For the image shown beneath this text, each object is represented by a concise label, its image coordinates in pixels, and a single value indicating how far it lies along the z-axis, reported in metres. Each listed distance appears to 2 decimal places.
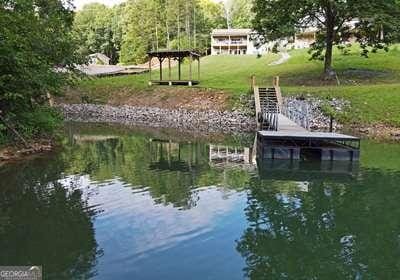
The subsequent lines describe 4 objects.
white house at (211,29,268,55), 97.62
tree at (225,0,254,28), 114.88
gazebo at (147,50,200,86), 45.53
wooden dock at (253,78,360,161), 22.34
